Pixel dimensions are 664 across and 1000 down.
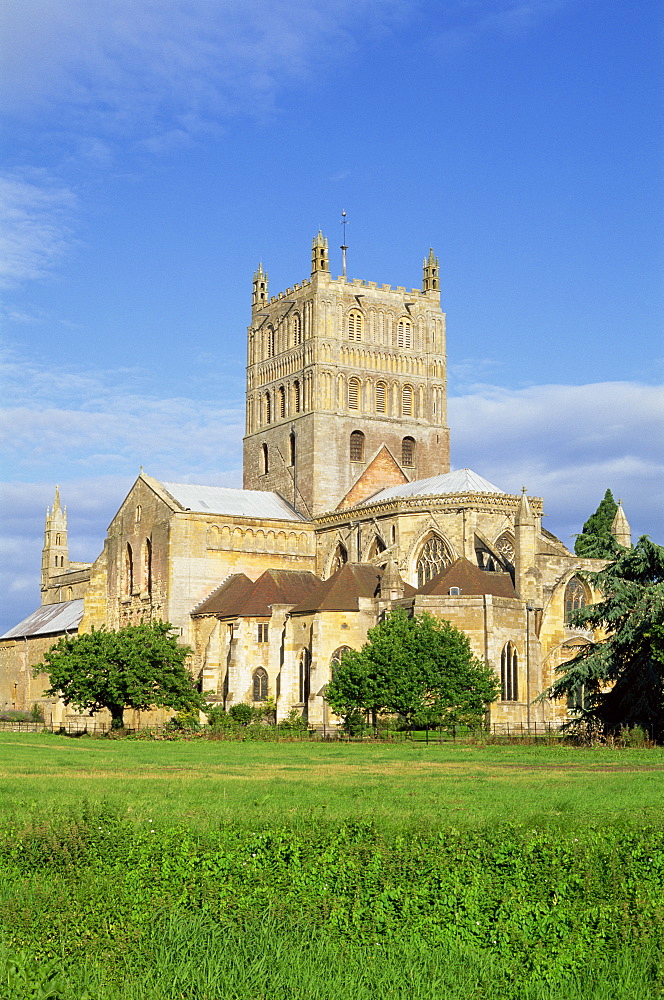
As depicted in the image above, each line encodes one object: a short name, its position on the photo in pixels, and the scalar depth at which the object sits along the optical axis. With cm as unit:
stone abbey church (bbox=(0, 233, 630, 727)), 6638
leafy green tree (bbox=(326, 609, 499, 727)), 5422
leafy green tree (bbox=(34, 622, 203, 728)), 5966
